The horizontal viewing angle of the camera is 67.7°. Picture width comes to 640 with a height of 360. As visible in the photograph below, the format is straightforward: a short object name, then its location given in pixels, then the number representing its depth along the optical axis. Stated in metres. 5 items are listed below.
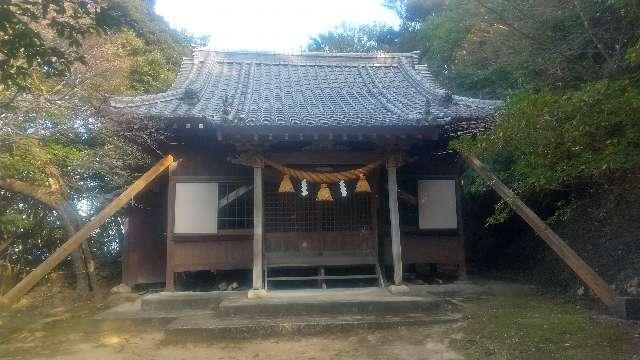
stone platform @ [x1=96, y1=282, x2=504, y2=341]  7.59
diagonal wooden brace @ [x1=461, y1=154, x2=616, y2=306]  7.75
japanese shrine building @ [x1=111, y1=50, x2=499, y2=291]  9.34
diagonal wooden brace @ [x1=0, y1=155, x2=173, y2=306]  8.68
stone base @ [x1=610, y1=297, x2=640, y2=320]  7.25
